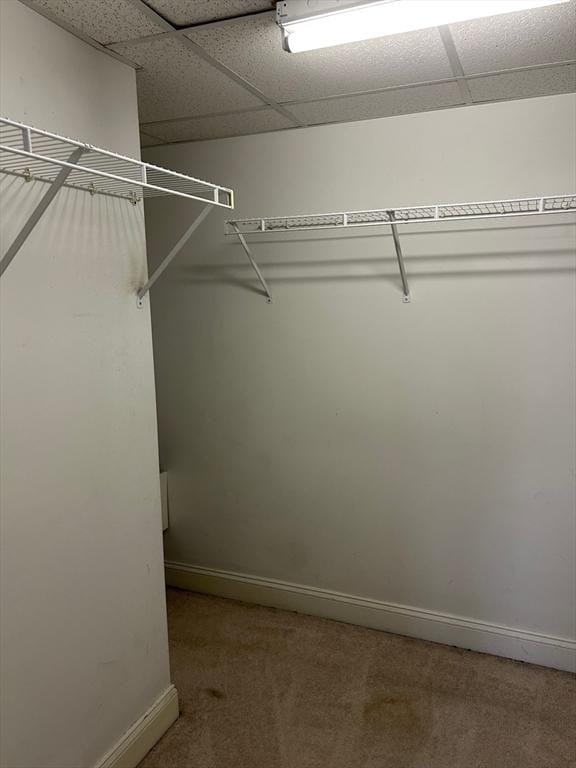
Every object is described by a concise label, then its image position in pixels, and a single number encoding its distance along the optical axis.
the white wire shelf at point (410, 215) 1.99
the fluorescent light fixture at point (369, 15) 1.39
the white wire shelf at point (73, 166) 1.11
